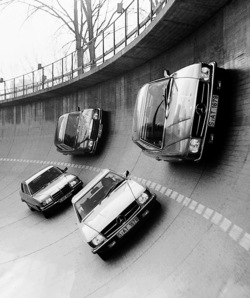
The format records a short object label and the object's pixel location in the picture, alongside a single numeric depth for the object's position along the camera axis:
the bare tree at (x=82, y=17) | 24.86
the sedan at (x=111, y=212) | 6.07
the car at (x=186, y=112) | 6.09
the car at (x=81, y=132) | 12.17
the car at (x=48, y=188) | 10.09
